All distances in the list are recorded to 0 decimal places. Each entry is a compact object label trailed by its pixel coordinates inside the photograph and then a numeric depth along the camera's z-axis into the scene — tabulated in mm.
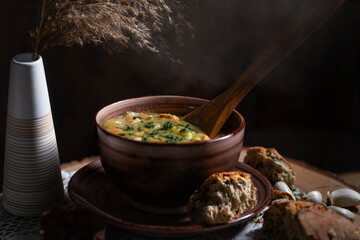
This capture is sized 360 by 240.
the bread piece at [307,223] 558
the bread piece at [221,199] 573
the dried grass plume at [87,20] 608
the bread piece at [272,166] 705
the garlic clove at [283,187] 673
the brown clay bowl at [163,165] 584
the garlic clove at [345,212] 653
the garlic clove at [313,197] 684
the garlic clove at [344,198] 686
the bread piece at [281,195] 658
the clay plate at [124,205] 559
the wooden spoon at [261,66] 654
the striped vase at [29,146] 606
